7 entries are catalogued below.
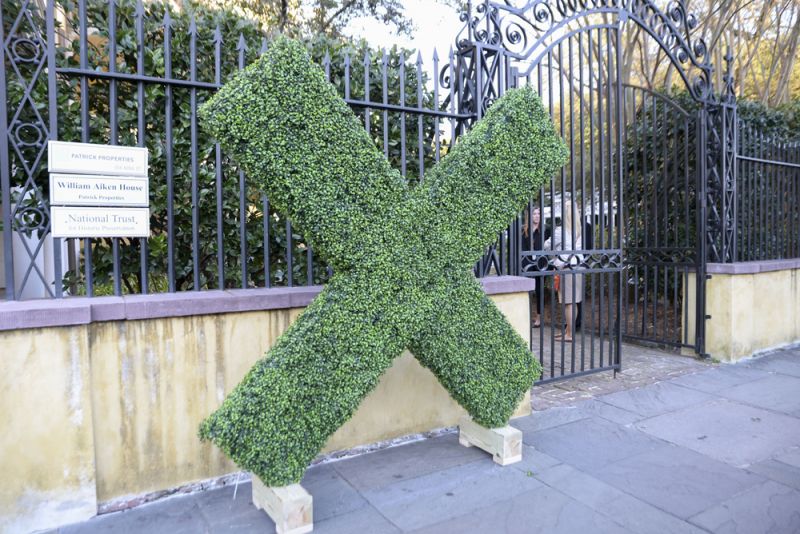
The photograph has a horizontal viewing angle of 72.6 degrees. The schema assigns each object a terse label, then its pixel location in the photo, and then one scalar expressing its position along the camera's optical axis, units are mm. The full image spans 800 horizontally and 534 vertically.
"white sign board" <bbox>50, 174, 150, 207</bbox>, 3109
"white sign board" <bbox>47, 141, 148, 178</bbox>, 3082
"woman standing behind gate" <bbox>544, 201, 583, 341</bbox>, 5465
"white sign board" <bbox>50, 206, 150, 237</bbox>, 3119
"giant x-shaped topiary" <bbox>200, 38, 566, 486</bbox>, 2850
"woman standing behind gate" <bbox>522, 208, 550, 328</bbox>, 5188
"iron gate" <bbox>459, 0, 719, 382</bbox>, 4977
